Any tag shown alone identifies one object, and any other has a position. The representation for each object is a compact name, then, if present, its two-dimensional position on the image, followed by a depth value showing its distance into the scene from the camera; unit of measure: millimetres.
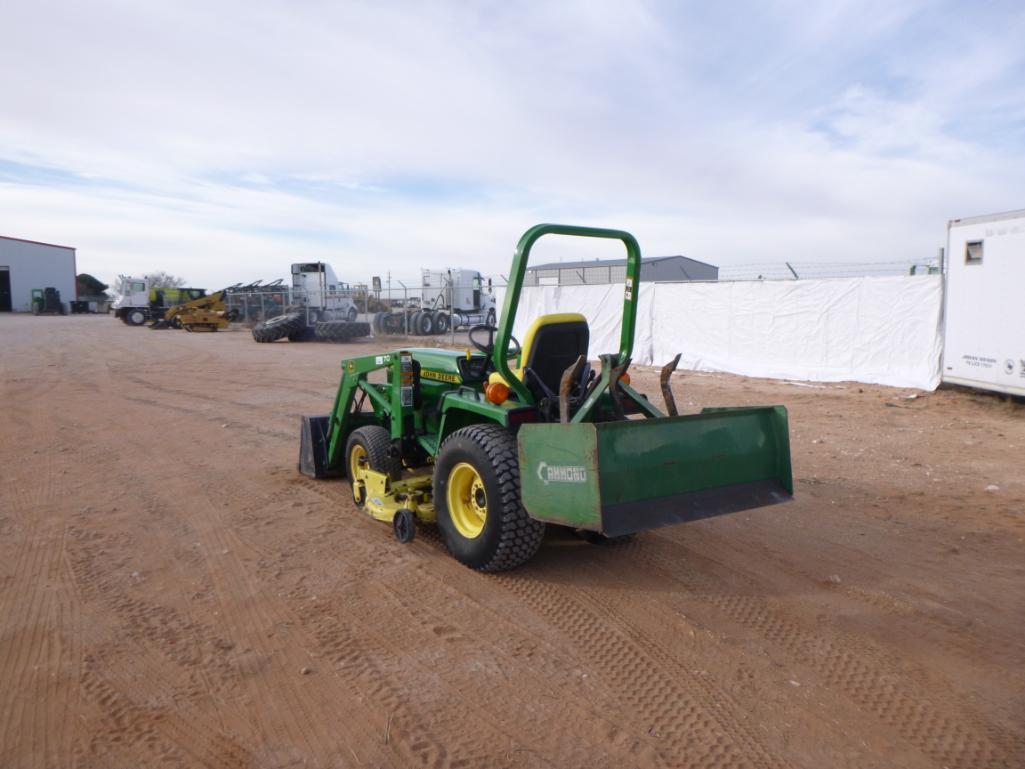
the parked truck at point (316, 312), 24906
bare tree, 70075
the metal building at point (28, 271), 54594
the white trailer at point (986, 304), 10367
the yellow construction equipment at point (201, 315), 30766
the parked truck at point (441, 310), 27734
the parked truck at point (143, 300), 34500
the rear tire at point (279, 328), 24453
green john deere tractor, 3912
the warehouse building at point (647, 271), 41375
